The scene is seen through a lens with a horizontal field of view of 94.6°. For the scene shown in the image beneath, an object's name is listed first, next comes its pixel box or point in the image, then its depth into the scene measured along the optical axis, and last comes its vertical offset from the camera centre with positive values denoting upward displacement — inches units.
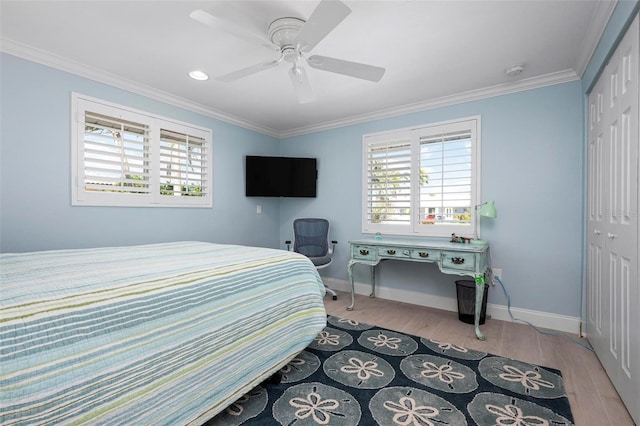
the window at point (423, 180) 124.2 +15.4
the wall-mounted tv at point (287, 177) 164.6 +20.3
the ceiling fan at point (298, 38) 62.4 +42.0
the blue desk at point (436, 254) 101.5 -15.9
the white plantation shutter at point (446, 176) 124.3 +16.1
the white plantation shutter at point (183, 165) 128.4 +22.0
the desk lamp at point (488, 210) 110.8 +1.3
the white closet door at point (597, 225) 80.3 -3.3
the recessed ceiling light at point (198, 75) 106.6 +50.6
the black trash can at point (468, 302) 111.1 -33.8
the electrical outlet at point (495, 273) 117.4 -23.8
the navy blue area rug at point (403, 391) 59.6 -41.3
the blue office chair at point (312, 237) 155.9 -12.8
